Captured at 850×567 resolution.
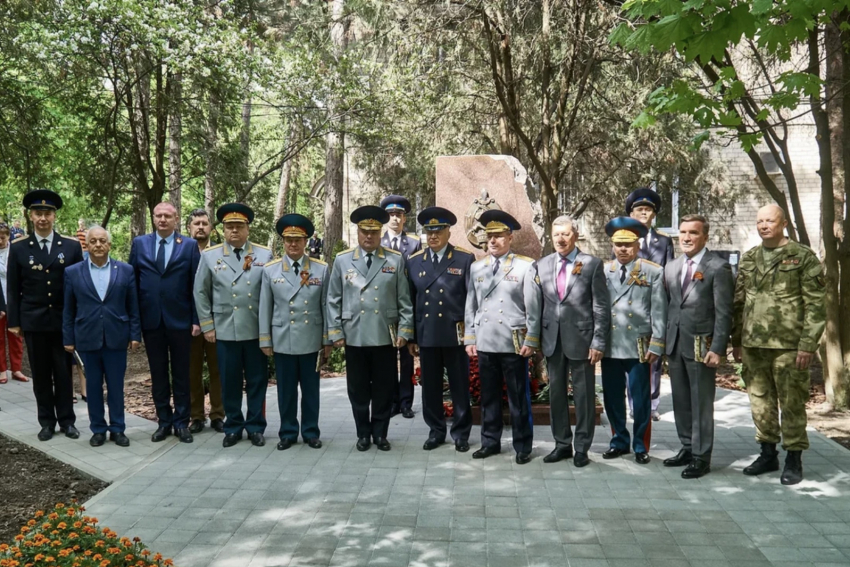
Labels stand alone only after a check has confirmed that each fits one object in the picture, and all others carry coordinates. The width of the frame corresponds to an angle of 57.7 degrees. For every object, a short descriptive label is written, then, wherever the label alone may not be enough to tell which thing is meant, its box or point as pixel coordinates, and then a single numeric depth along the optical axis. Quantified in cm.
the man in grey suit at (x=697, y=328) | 584
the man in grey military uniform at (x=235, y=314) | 687
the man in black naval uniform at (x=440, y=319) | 660
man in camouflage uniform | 562
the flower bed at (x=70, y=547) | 335
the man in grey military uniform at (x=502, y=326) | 626
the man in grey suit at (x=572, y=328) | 611
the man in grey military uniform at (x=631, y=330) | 618
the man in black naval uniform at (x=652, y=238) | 736
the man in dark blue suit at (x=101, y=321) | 681
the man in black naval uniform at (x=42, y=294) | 698
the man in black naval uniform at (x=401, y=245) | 820
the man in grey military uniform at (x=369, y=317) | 666
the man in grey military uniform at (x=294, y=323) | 674
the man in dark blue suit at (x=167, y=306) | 700
